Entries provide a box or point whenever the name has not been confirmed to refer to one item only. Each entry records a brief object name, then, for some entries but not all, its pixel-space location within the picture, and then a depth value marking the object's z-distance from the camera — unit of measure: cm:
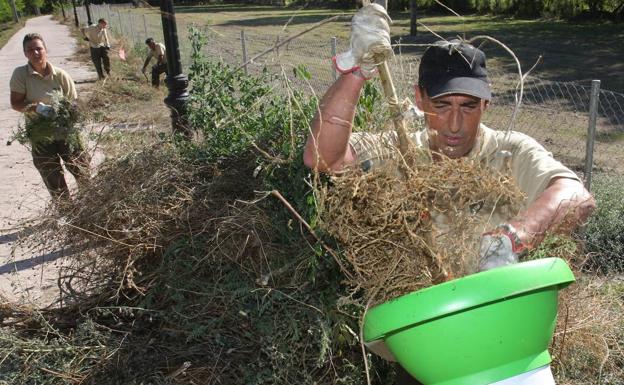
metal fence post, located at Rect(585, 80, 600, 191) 429
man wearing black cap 168
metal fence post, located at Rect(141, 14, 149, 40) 1747
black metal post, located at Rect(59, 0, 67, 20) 4528
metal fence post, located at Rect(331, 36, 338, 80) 589
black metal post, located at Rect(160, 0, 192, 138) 425
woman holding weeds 496
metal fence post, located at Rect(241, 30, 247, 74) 825
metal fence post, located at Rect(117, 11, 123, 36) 2399
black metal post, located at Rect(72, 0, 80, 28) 3622
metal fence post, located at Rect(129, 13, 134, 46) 2072
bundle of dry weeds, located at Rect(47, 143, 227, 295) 266
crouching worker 1235
